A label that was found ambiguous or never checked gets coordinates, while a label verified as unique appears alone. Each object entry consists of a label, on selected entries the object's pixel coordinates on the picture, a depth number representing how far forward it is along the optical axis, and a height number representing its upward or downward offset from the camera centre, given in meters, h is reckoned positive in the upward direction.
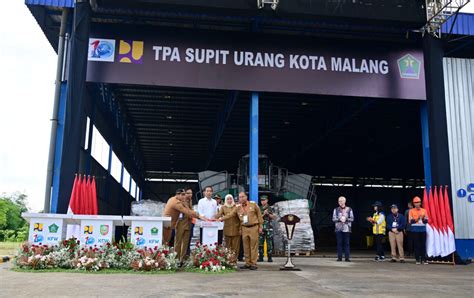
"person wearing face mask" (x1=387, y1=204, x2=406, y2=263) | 12.95 +0.00
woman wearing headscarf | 10.23 +0.03
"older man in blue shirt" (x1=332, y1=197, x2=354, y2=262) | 12.74 +0.16
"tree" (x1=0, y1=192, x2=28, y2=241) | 40.30 -0.64
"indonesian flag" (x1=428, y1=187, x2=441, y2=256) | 12.64 +0.20
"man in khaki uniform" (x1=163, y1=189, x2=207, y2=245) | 9.83 +0.36
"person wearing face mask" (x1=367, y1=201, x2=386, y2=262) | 13.48 +0.13
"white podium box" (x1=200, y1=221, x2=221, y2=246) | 10.42 -0.12
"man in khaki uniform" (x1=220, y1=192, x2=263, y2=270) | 10.01 +0.06
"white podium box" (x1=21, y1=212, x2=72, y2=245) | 9.32 -0.05
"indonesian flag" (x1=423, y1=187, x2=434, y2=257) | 12.70 -0.22
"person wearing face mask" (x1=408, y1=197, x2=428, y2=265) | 12.86 +0.05
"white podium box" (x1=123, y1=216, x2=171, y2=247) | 9.33 -0.08
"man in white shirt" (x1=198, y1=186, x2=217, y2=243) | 10.73 +0.47
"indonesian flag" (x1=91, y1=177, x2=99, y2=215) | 12.41 +0.69
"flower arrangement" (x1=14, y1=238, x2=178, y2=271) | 8.65 -0.63
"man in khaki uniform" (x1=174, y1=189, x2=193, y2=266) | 9.99 -0.16
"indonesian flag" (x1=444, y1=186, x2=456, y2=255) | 12.58 +0.14
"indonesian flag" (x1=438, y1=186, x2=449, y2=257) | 12.60 +0.06
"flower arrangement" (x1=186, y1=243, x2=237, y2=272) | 9.16 -0.67
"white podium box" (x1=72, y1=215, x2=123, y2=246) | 9.38 -0.06
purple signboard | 14.76 +5.51
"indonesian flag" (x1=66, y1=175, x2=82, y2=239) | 11.81 +0.71
